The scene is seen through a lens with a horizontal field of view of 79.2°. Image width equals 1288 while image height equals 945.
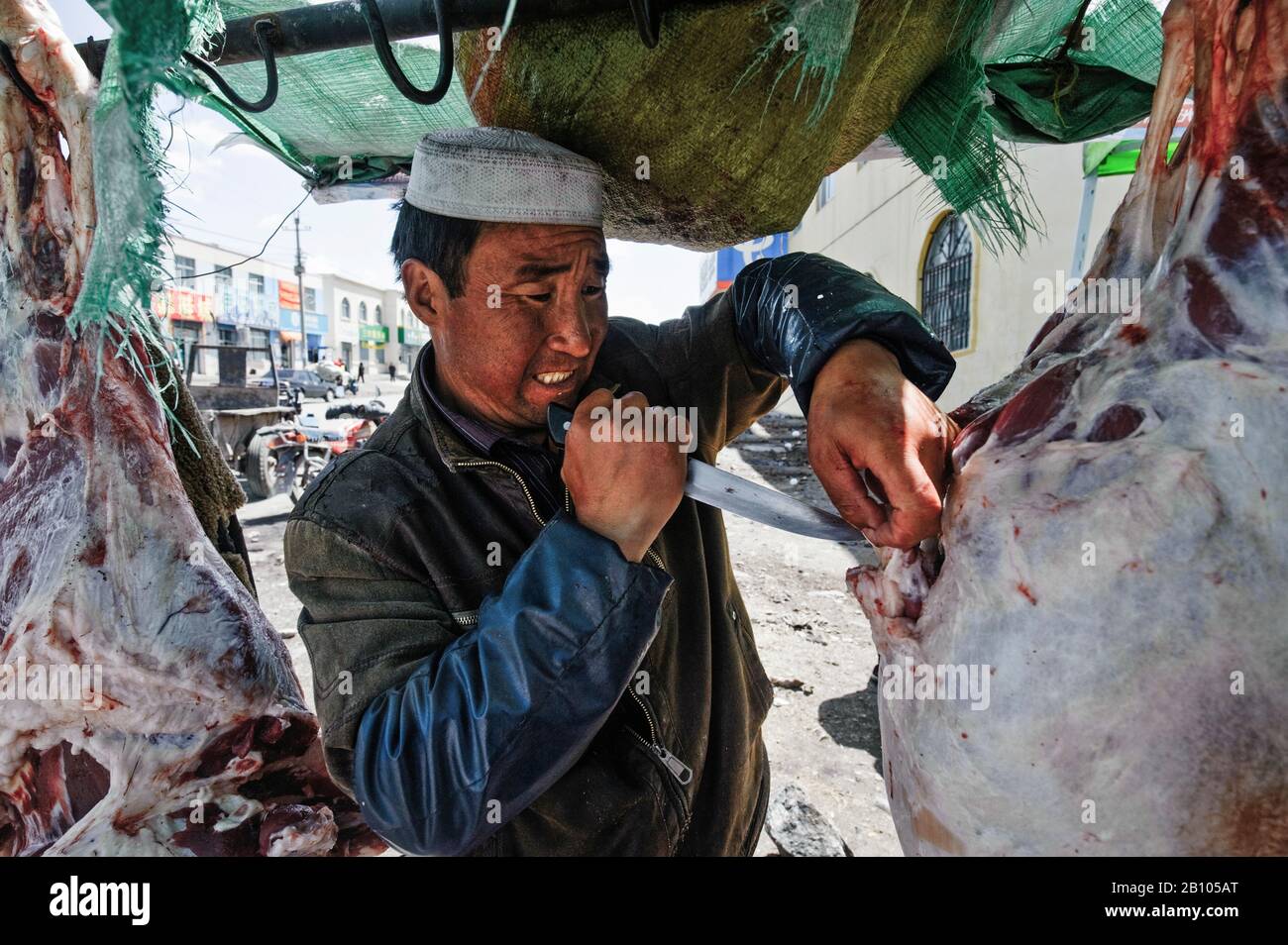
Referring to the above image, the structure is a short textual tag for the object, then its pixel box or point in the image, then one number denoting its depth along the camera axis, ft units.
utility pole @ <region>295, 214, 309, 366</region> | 128.12
